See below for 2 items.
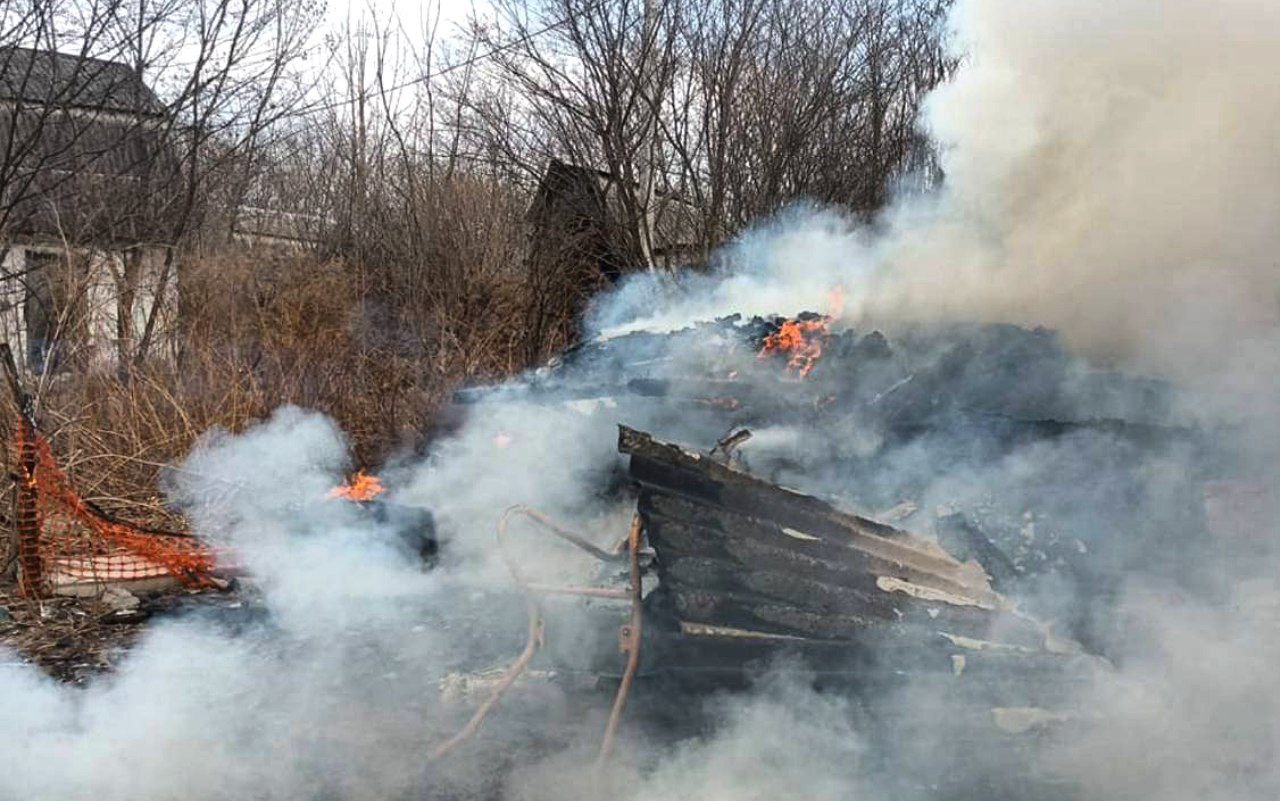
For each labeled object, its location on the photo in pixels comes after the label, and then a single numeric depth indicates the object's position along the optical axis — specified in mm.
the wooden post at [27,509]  5270
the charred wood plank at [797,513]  3699
